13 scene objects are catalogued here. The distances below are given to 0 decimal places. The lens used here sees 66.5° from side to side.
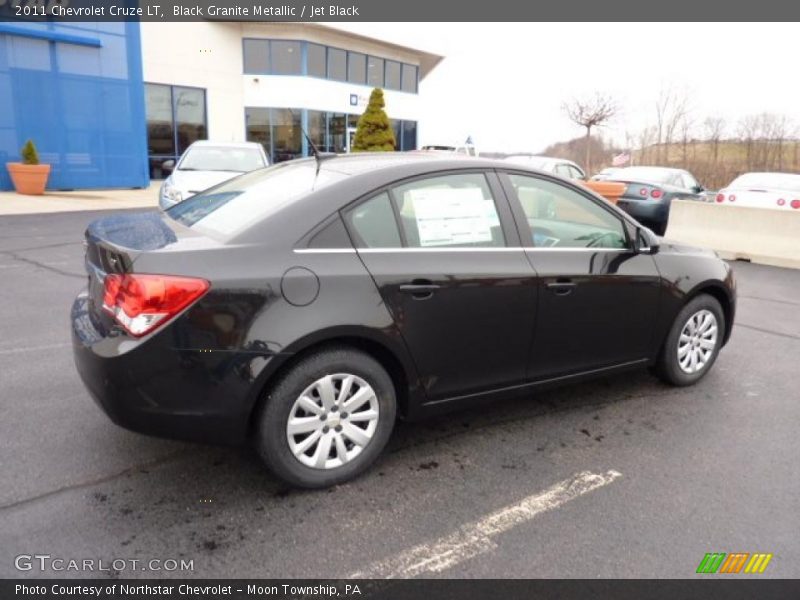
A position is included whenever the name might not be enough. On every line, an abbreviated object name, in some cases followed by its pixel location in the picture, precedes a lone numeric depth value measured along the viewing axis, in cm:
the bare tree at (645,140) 3391
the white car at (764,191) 1116
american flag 2103
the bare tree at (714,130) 3075
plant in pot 1598
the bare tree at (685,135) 3161
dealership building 1675
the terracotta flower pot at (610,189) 1215
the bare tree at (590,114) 3281
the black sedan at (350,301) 263
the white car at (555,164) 1352
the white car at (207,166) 956
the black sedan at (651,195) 1241
